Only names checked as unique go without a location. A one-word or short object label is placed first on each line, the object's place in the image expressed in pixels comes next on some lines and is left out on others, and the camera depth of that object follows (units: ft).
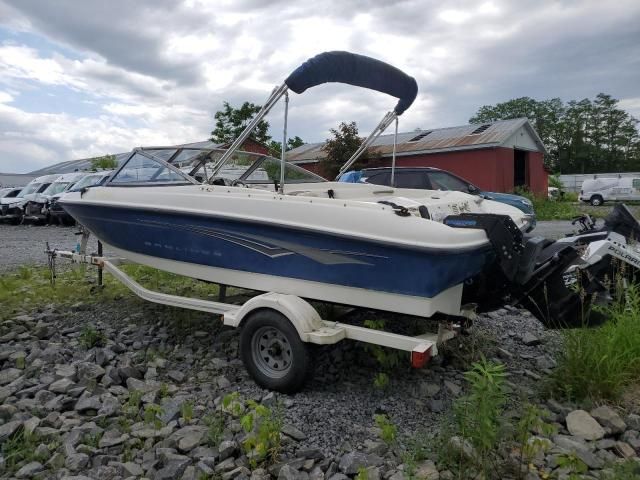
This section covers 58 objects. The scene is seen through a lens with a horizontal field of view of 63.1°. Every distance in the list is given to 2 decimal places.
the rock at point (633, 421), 10.14
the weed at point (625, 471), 8.00
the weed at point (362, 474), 8.26
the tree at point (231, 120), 110.63
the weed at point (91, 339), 15.43
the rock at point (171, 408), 11.13
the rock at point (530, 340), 15.99
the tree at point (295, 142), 129.47
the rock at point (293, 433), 10.25
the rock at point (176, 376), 13.46
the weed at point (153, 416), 10.83
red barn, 72.84
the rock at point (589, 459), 9.02
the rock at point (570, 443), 9.48
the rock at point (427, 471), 8.54
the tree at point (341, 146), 76.95
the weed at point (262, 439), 9.30
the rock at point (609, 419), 10.03
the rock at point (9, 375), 13.25
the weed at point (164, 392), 12.33
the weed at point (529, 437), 8.76
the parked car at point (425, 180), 35.47
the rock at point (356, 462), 9.13
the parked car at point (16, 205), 61.93
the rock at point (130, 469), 9.14
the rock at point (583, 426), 9.96
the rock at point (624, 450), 9.41
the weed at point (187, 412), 10.97
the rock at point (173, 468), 8.95
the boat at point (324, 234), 11.28
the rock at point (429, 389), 12.30
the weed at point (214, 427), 10.07
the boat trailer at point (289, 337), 11.30
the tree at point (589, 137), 183.01
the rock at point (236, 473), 8.91
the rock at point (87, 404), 11.55
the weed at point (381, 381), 12.17
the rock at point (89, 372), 12.96
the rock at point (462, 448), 8.82
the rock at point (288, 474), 8.76
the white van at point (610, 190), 87.61
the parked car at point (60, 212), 53.19
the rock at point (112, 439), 10.08
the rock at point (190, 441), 9.87
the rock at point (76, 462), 9.27
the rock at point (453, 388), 12.32
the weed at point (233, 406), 10.28
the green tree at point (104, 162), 98.68
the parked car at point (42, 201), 58.55
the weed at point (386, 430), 9.47
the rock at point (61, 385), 12.35
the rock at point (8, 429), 10.23
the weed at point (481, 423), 8.46
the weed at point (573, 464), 8.01
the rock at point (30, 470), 9.09
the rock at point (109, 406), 11.37
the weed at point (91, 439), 10.11
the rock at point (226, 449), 9.55
